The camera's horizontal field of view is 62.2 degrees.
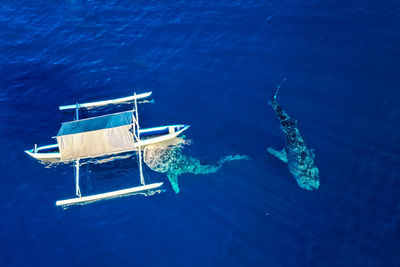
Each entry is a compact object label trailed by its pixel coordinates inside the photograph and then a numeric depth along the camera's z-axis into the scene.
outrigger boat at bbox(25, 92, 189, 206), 41.94
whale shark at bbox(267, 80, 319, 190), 40.91
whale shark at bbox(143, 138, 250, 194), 43.28
